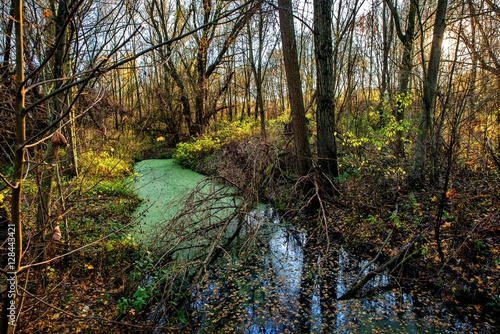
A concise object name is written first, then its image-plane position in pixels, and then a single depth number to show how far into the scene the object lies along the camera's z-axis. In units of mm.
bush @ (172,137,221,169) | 13023
